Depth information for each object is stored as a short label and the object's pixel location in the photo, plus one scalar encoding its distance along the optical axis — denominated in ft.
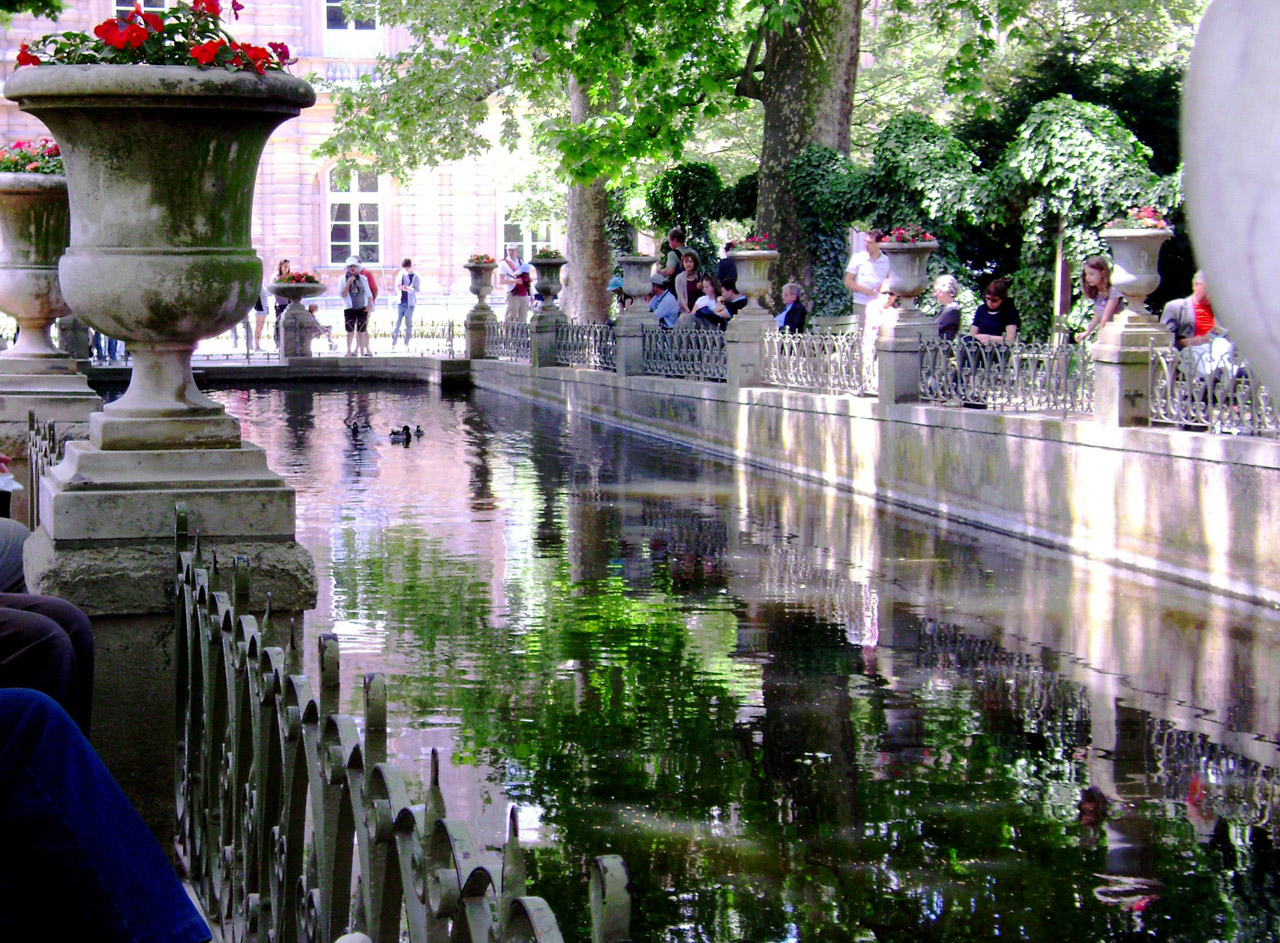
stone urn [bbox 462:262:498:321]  94.58
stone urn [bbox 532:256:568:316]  82.43
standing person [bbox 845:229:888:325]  54.44
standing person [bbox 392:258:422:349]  115.24
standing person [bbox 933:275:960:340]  48.88
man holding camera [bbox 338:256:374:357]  107.34
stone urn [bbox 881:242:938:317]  45.14
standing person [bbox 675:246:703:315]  69.21
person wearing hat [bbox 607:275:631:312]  74.80
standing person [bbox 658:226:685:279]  71.51
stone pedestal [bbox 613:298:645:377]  65.62
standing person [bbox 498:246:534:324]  100.32
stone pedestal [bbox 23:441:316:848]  16.19
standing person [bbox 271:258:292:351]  103.03
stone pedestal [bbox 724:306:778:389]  54.24
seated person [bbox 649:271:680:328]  69.87
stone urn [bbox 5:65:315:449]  16.34
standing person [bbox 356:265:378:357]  107.24
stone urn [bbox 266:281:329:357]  98.89
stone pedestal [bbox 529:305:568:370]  79.61
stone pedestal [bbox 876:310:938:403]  44.19
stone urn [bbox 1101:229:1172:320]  34.94
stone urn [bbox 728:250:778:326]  54.90
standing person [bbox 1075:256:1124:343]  42.63
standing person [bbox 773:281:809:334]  59.36
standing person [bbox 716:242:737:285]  67.31
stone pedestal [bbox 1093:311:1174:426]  34.27
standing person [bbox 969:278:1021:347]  46.78
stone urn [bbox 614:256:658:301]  69.15
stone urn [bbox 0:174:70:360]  30.48
